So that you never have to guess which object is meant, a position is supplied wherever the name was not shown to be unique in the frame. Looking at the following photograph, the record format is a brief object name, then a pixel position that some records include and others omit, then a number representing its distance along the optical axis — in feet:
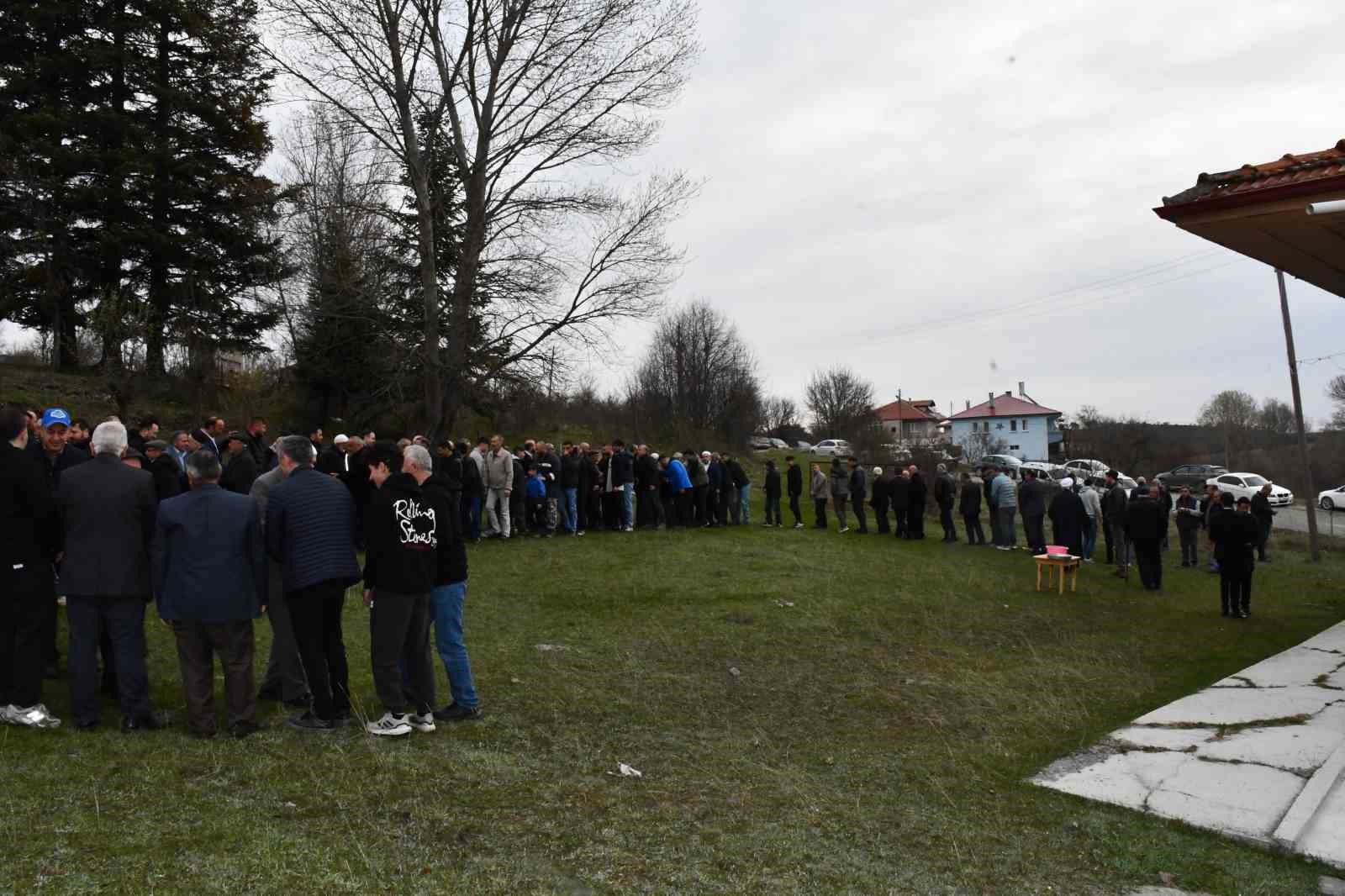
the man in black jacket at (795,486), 70.79
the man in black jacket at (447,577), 19.94
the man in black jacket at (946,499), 67.51
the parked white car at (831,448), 158.34
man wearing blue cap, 21.88
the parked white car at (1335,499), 124.16
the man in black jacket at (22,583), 18.21
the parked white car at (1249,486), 123.11
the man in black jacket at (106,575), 18.52
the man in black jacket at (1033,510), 58.80
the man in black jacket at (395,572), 19.13
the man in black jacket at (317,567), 18.83
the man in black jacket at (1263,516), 59.62
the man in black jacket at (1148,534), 46.73
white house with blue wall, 274.77
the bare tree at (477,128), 69.77
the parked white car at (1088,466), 118.92
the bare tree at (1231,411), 229.04
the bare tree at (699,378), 185.88
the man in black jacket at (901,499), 67.62
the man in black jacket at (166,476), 22.57
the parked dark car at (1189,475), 148.25
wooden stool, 46.65
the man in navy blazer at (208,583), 18.31
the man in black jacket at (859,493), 70.44
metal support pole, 66.80
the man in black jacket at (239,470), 26.84
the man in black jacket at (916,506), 67.10
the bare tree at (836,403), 204.08
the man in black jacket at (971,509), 65.05
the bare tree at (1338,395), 202.61
